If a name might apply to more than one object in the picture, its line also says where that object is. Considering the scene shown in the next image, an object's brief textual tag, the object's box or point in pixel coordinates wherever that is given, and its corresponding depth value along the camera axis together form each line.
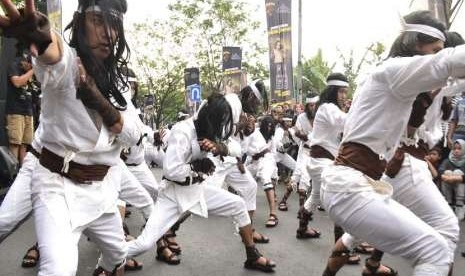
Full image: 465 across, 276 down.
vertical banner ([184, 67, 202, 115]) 14.22
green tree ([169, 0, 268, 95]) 27.53
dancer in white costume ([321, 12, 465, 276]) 3.08
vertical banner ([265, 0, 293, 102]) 15.26
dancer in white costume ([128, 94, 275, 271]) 5.12
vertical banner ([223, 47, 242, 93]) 14.56
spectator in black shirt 7.27
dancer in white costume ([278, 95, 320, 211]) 8.75
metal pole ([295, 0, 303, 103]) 18.00
